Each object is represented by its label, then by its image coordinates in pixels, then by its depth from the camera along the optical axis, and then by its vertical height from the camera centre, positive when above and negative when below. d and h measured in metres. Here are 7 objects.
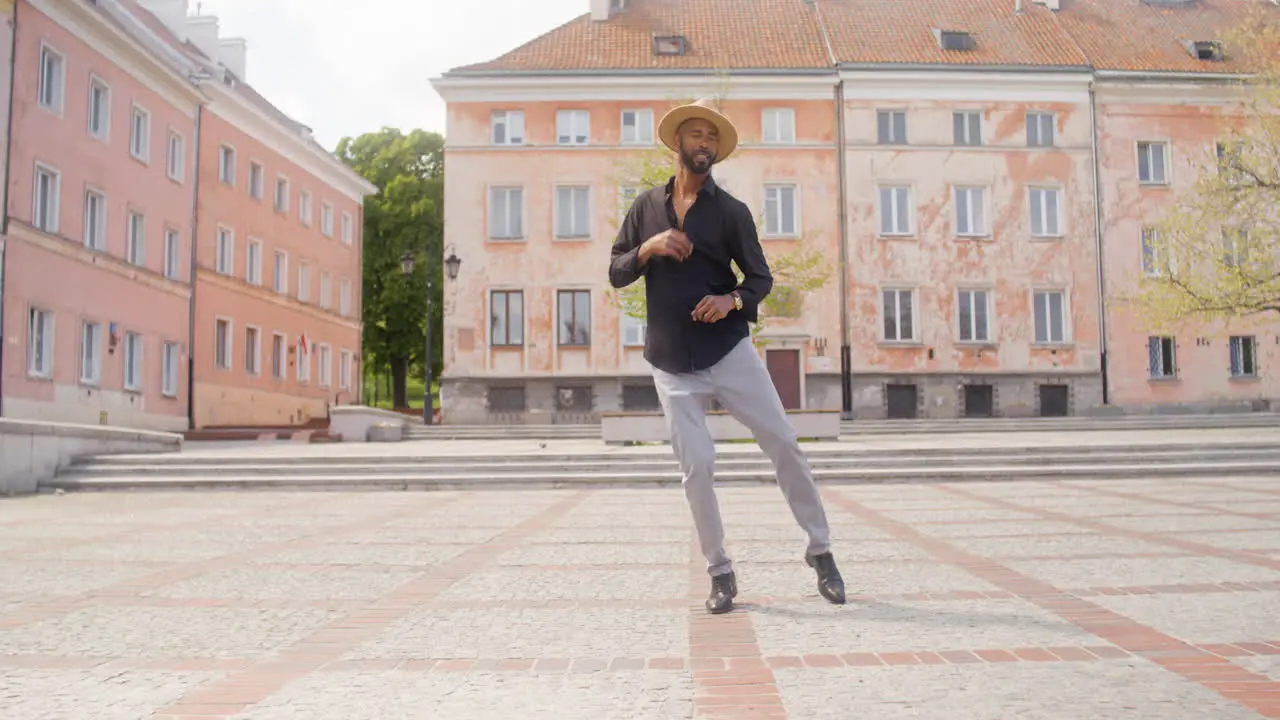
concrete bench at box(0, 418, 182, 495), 13.09 -0.26
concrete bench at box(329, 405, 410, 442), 26.86 +0.12
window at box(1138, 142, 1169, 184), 35.03 +8.52
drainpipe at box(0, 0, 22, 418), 21.89 +5.23
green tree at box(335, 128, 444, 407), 47.03 +8.32
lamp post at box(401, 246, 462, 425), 29.42 +4.23
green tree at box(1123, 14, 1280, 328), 21.22 +4.07
